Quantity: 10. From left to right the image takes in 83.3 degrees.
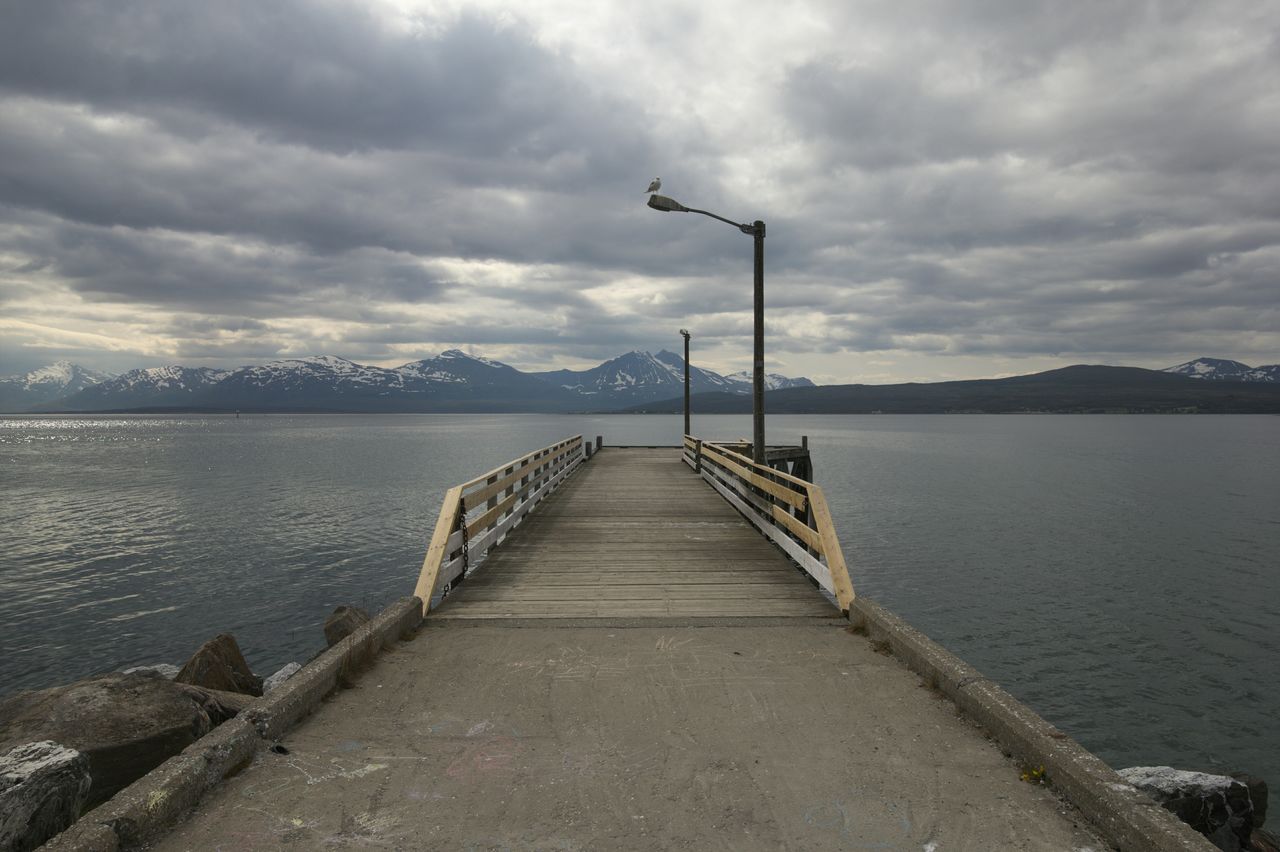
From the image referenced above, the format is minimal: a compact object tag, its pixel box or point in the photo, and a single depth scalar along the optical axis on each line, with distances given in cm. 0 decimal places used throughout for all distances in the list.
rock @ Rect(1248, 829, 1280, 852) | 738
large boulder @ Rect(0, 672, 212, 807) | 623
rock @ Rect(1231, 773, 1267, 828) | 855
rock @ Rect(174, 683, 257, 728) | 818
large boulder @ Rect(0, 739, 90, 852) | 447
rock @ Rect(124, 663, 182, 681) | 1142
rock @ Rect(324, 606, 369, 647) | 1326
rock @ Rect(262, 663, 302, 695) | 1199
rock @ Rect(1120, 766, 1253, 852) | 715
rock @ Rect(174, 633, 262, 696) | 1026
